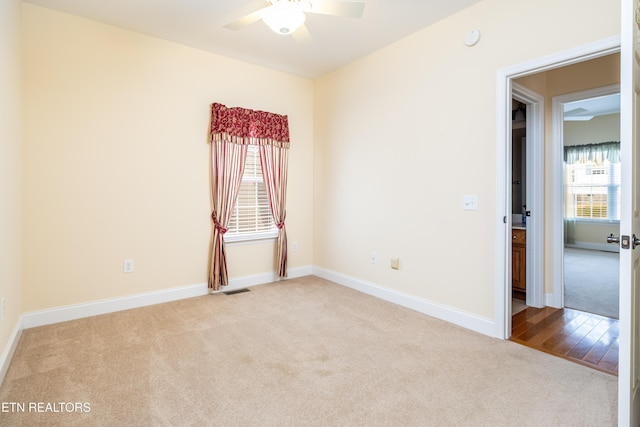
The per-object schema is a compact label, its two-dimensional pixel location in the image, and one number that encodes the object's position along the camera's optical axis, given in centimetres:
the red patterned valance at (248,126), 377
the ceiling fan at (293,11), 216
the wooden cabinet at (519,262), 365
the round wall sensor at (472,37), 276
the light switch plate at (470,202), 283
